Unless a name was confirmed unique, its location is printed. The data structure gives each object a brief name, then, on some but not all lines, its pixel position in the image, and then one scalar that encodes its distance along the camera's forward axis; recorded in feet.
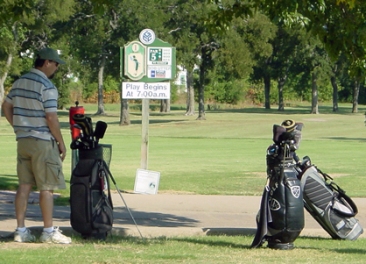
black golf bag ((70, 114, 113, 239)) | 43.00
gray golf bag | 45.21
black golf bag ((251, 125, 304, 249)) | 41.57
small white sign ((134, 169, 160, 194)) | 74.76
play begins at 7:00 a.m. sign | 80.71
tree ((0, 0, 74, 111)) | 249.30
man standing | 42.12
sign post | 80.42
